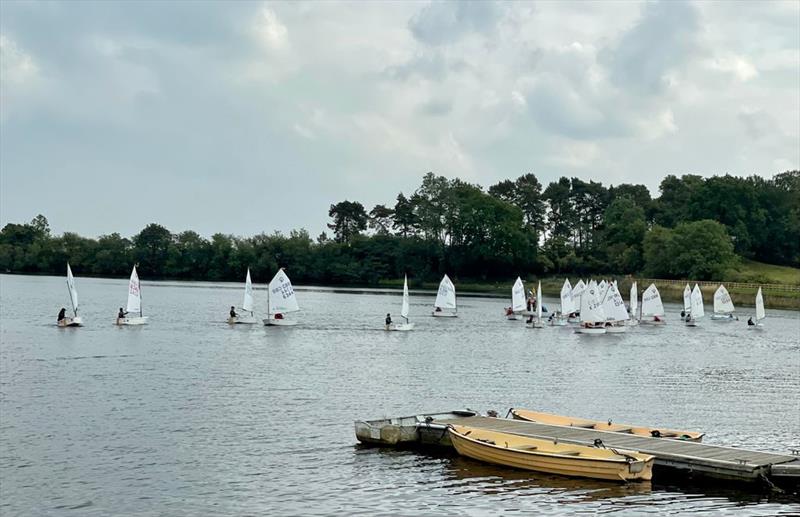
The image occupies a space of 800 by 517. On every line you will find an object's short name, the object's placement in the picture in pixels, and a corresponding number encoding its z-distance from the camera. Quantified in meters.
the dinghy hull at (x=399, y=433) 29.20
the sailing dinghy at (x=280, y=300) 76.56
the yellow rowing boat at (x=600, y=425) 28.81
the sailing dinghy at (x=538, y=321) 86.36
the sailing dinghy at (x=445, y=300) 95.44
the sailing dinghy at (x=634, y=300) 101.62
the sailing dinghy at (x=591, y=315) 80.40
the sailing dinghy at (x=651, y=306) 96.56
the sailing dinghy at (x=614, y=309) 84.62
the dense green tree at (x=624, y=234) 171.38
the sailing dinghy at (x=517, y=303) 98.31
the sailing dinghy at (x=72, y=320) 68.81
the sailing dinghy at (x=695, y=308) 93.94
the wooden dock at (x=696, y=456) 24.42
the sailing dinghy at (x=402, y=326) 77.12
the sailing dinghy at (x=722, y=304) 105.25
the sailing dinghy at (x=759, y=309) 92.31
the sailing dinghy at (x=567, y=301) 97.19
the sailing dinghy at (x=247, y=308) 79.89
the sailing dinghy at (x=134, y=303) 73.38
